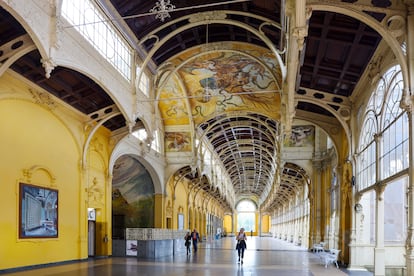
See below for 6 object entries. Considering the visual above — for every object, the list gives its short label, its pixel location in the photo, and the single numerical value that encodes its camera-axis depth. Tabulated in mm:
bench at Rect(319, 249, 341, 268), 19625
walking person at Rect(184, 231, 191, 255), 28734
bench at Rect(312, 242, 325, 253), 24856
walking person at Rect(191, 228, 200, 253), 32031
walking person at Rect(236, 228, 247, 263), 22297
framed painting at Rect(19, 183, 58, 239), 17266
